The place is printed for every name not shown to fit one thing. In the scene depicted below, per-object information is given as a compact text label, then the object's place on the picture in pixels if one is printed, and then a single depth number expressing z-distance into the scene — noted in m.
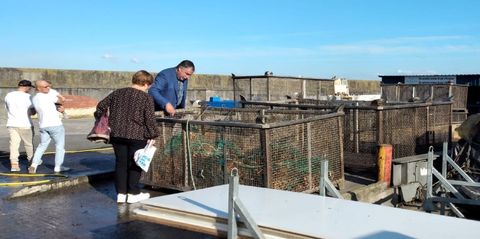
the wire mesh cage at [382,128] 10.04
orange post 9.17
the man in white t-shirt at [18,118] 9.11
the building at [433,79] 25.11
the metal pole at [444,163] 8.02
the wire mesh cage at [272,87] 14.50
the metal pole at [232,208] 3.83
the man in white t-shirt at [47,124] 8.47
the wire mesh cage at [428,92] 17.89
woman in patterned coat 6.41
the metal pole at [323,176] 5.07
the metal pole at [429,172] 7.60
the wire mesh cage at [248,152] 6.60
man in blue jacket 7.52
